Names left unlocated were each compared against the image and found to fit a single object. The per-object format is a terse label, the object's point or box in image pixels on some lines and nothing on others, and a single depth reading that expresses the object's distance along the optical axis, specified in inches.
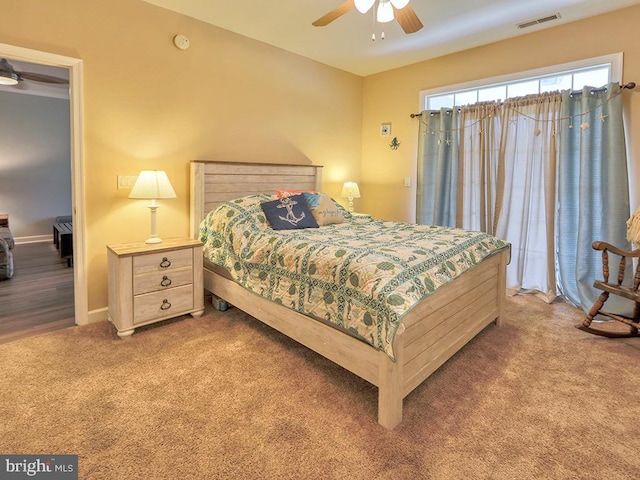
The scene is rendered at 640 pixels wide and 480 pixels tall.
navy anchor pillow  116.0
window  122.8
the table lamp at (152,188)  106.0
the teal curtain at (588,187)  118.6
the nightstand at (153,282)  101.3
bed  68.3
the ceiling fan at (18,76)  151.2
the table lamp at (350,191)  174.2
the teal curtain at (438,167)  158.1
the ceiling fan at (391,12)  81.6
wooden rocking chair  100.9
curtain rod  114.2
